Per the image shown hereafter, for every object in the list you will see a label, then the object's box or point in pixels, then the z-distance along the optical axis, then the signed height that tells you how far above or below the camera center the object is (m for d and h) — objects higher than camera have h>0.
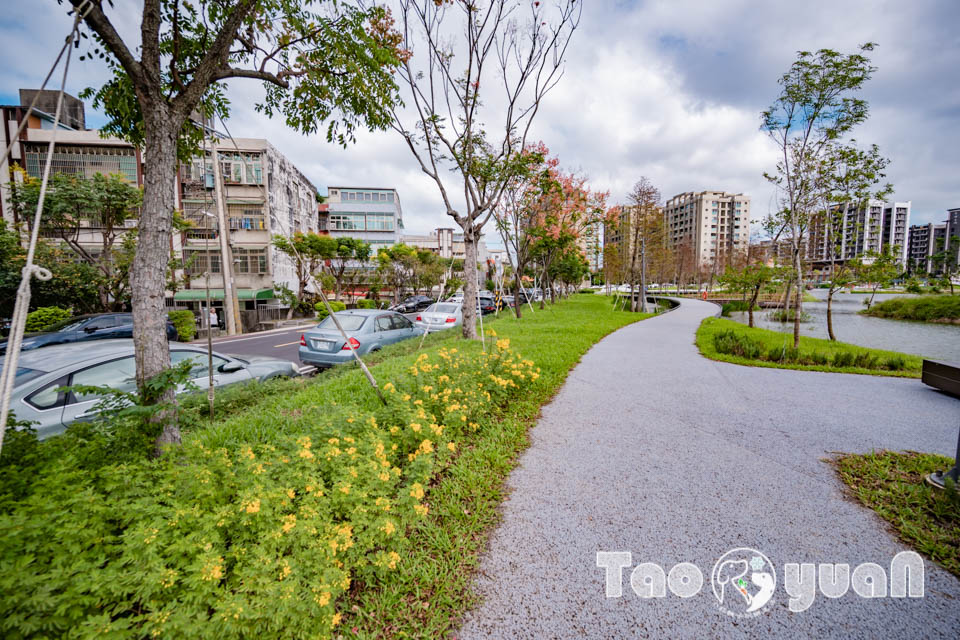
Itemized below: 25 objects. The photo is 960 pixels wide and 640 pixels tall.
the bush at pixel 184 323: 15.95 -1.58
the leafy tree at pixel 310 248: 23.58 +2.40
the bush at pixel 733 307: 23.35 -1.81
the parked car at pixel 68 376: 3.63 -0.97
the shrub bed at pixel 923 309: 19.20 -1.80
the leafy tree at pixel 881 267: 10.42 +0.30
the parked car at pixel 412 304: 28.89 -1.66
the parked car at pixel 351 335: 7.79 -1.16
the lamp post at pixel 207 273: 2.95 +0.12
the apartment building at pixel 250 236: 22.83 +3.32
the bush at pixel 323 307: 25.28 -1.53
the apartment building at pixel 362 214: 45.69 +8.79
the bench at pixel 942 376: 5.31 -1.49
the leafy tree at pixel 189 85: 2.59 +1.86
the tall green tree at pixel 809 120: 9.08 +4.19
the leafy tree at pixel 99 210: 13.34 +2.94
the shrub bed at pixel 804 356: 7.56 -1.75
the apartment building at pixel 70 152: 20.84 +7.88
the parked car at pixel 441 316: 13.25 -1.20
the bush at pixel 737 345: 8.49 -1.55
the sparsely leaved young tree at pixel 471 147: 9.34 +3.72
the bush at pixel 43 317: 12.92 -1.02
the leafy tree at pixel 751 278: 12.84 +0.05
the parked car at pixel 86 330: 9.54 -1.23
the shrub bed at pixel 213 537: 1.38 -1.19
